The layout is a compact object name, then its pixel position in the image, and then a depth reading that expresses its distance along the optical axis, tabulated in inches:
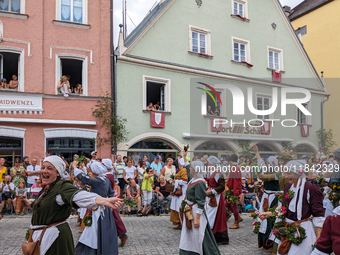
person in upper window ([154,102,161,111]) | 698.8
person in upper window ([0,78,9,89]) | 583.5
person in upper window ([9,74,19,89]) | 586.9
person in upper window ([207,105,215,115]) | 739.4
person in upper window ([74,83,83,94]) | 629.6
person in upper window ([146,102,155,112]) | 682.6
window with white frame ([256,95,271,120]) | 724.8
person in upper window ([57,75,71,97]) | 612.5
